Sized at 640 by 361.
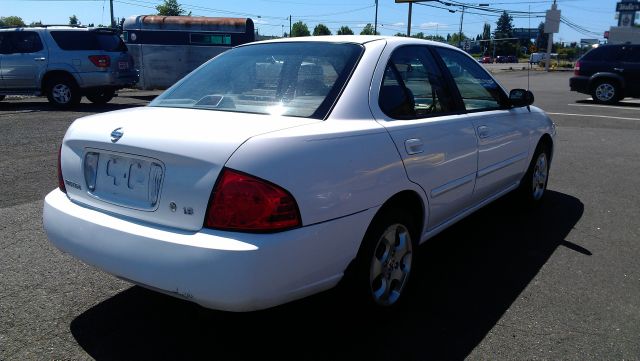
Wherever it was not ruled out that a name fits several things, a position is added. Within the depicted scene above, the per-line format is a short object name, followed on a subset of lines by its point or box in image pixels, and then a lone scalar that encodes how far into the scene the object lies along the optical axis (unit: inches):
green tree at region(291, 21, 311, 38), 3503.9
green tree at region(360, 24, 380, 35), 2910.4
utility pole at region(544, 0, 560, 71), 1232.5
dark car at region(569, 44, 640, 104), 618.5
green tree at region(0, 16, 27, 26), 4301.2
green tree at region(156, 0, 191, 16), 2485.7
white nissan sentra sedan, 90.8
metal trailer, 637.9
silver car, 508.4
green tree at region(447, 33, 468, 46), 4023.9
